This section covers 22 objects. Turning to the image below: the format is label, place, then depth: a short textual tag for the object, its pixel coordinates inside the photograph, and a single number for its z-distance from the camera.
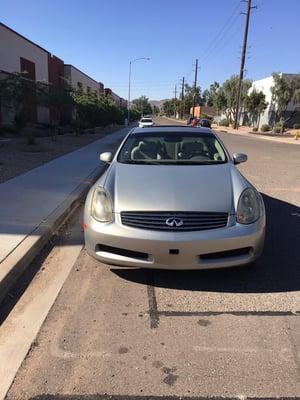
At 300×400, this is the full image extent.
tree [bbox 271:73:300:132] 51.25
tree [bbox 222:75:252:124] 66.25
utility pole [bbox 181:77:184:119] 125.96
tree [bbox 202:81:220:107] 143.55
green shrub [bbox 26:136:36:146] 18.77
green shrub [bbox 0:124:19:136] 22.83
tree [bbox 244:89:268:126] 57.18
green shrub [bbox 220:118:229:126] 69.16
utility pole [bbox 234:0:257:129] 49.53
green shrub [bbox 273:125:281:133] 49.56
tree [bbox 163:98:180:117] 149.12
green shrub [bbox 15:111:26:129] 25.18
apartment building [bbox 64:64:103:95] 45.00
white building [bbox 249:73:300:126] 56.09
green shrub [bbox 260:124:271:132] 52.91
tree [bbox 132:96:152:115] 175.93
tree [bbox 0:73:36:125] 18.20
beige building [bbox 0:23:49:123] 26.59
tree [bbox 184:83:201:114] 134.62
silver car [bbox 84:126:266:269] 4.14
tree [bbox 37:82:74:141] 23.34
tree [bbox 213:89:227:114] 71.31
